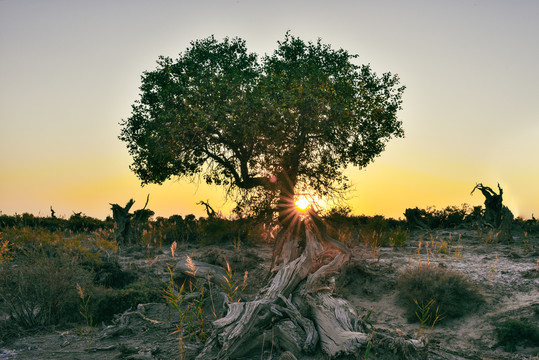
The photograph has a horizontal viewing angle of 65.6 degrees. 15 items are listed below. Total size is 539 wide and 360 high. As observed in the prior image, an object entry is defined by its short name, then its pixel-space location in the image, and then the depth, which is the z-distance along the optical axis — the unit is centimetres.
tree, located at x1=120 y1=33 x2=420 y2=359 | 1359
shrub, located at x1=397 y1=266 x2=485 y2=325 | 911
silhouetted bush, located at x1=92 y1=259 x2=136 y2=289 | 1158
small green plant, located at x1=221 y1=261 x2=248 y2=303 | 949
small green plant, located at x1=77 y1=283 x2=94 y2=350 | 742
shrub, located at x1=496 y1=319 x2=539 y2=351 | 768
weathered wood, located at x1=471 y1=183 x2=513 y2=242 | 1655
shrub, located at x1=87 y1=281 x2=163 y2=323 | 934
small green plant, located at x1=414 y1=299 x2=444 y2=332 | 898
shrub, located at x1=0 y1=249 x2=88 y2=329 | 855
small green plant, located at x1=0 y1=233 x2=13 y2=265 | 1066
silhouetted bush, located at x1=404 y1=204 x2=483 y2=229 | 2083
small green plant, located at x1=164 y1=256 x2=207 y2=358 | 613
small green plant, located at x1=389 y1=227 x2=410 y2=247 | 1516
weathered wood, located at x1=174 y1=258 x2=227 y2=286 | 1081
